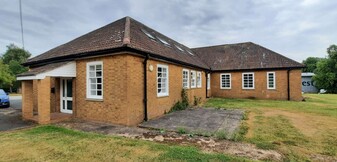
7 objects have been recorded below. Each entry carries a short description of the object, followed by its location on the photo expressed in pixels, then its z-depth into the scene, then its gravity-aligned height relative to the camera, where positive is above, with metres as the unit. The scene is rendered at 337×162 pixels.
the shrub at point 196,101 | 15.25 -1.73
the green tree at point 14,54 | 56.27 +8.73
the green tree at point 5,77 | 35.45 +1.08
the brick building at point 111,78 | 7.88 +0.17
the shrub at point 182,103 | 11.81 -1.54
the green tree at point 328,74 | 43.17 +1.31
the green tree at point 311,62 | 70.53 +7.17
